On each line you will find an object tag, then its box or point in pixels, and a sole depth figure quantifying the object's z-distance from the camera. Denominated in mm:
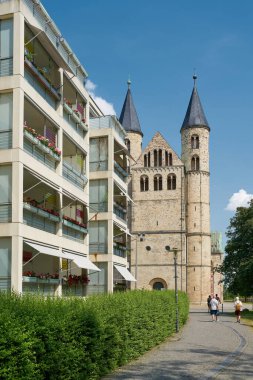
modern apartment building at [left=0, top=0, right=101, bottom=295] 20328
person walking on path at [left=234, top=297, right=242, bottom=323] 36281
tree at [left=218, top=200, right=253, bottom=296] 50625
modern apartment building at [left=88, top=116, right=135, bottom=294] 34625
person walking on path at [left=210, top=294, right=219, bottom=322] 37406
